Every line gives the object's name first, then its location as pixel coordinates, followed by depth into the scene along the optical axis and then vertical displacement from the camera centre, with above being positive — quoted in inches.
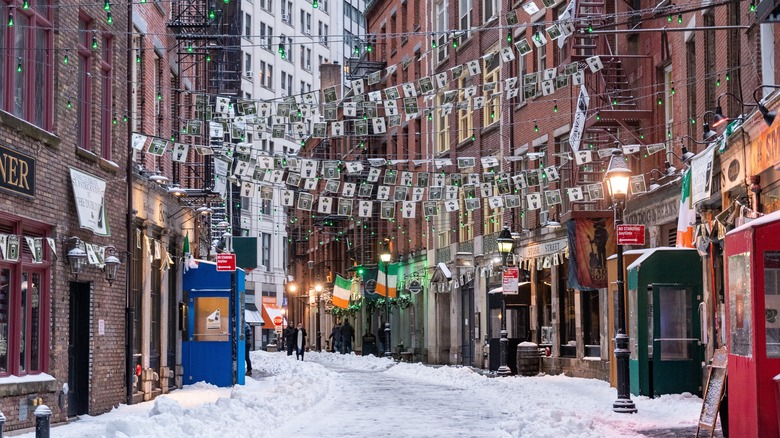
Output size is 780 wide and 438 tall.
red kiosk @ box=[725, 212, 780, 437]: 475.5 -8.9
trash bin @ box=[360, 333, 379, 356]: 2477.7 -76.8
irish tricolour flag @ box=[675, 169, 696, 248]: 952.3 +68.2
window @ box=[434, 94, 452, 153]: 2022.6 +291.4
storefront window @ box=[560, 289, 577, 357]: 1435.8 -21.0
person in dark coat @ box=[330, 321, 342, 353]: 2559.3 -62.5
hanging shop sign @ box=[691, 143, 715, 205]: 875.4 +95.6
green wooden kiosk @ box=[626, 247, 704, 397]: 932.6 -16.4
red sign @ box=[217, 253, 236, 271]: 1193.4 +45.9
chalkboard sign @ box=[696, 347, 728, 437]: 546.6 -40.3
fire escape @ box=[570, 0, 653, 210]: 1173.7 +212.1
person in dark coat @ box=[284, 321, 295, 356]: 2287.2 -57.8
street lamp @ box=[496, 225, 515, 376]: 1346.0 +59.8
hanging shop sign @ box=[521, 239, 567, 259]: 1439.5 +70.5
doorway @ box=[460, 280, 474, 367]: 1876.2 -27.6
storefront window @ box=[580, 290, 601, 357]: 1350.9 -18.9
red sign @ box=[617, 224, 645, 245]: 864.9 +50.8
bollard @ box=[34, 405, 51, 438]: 398.3 -36.9
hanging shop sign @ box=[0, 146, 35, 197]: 663.8 +78.2
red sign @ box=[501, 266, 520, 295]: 1376.7 +29.9
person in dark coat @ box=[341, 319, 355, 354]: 2457.1 -57.5
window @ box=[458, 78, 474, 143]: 1889.0 +292.8
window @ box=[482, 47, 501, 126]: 1720.0 +301.4
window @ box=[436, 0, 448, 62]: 2011.6 +472.0
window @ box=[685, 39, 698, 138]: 1039.6 +204.2
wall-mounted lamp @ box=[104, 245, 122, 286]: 859.4 +32.3
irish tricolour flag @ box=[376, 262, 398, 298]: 2282.2 +44.4
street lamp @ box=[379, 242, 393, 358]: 2075.8 +4.3
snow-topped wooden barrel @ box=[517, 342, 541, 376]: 1382.9 -62.3
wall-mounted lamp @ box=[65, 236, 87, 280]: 767.7 +34.8
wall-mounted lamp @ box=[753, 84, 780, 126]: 680.4 +106.3
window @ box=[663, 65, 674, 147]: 1131.9 +192.7
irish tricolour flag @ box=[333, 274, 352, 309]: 2456.9 +30.8
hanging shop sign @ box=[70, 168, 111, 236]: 793.6 +73.7
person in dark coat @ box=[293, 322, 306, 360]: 2169.8 -54.5
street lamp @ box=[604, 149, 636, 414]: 824.8 +40.2
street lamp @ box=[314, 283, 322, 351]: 2967.5 +34.2
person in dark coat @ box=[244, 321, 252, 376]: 1363.2 -39.2
